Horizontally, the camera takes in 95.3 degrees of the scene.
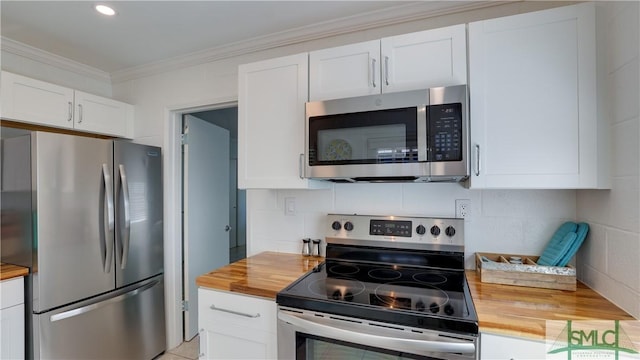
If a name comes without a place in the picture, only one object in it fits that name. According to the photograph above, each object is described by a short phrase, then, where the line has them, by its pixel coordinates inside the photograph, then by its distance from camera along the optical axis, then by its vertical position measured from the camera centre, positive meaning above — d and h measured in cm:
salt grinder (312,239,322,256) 193 -45
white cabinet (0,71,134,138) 189 +55
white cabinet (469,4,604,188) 120 +34
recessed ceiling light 170 +102
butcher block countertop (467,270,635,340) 100 -50
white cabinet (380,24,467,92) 136 +58
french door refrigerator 172 -44
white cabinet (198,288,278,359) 135 -71
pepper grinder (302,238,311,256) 194 -45
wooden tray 129 -44
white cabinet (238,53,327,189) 165 +34
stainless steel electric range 105 -50
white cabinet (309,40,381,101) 150 +58
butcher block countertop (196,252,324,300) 139 -50
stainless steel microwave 129 +21
